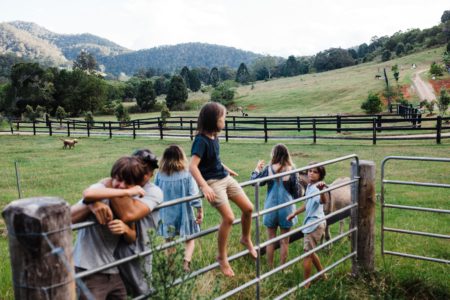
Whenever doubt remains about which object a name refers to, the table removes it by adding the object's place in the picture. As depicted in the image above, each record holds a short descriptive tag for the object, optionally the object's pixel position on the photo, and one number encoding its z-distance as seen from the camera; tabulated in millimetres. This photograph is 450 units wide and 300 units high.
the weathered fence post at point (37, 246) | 2242
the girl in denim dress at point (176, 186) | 5355
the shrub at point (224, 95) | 74438
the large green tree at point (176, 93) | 80062
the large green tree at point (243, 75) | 128625
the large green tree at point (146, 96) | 78600
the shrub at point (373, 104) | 45562
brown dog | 23641
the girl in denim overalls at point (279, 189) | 5684
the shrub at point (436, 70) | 60712
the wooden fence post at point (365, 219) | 5422
